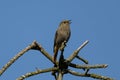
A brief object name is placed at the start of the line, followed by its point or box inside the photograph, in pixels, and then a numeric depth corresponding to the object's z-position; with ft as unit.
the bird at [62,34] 54.95
